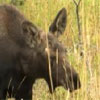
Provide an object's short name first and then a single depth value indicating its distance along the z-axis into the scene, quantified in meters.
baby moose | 11.96
